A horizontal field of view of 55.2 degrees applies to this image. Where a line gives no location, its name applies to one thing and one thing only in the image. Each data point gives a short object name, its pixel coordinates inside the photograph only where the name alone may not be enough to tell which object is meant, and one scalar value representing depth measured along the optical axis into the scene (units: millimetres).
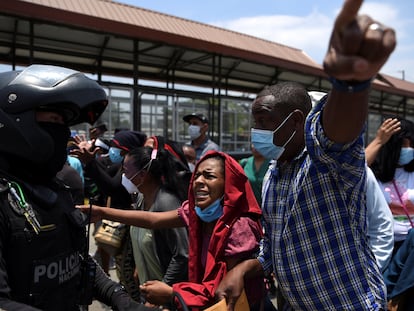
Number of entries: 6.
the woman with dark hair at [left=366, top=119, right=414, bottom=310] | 2418
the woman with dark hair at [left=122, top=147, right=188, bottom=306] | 2404
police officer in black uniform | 1294
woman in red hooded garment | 1831
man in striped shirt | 803
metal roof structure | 6312
